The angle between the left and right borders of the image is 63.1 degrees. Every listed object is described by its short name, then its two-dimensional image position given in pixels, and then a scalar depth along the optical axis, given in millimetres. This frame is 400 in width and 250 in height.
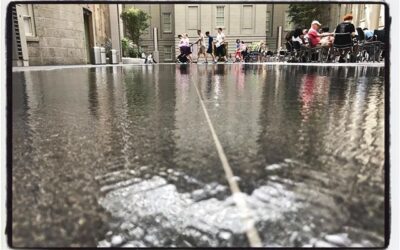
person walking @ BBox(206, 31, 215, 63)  10788
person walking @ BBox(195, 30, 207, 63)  11405
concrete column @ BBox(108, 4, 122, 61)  13267
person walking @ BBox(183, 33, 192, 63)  11360
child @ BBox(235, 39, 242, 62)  9800
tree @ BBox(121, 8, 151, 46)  19844
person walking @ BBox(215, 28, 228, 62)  9980
